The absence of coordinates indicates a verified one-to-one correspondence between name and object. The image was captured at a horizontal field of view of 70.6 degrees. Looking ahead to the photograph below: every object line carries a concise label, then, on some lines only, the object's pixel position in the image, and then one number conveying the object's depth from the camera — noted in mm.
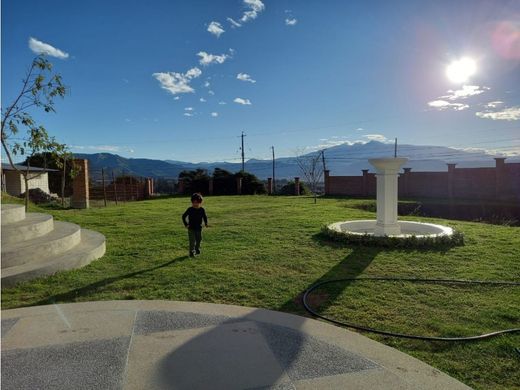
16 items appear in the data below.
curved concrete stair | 4750
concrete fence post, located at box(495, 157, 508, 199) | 19766
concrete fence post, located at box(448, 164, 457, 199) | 21656
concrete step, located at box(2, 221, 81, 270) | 4828
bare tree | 23392
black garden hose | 3148
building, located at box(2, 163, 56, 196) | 22609
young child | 6090
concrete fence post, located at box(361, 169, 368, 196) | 24409
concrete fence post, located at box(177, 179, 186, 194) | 29992
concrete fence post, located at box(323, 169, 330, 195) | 25856
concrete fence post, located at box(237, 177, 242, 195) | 28645
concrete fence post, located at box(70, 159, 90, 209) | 16062
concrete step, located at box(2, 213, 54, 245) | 5230
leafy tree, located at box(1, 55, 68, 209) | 8852
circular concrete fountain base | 7391
